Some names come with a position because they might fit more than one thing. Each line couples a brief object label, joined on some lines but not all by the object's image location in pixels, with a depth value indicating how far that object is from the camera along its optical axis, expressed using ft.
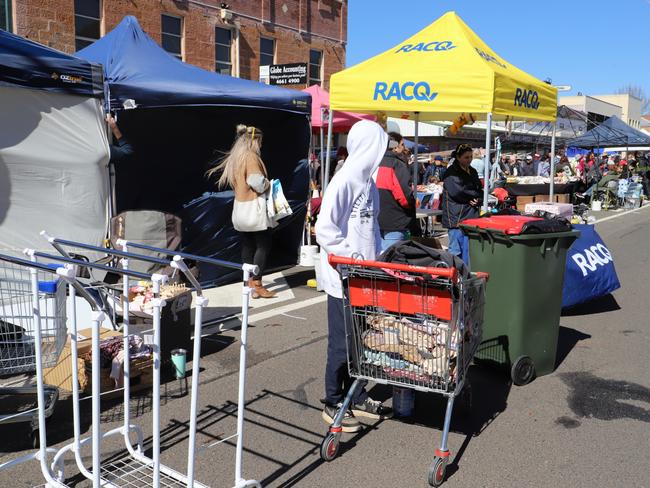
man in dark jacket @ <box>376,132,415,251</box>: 21.66
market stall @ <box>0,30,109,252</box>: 19.76
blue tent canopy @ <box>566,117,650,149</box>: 81.01
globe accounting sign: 42.80
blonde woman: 23.08
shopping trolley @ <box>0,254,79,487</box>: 10.55
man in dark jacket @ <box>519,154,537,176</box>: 80.16
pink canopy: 44.86
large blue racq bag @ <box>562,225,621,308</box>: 21.71
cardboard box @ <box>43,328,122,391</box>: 14.48
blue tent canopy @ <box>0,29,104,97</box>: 19.15
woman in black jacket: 23.59
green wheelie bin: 15.44
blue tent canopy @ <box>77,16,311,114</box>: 22.44
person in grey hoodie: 12.05
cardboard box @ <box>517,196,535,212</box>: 55.42
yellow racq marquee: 21.57
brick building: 52.44
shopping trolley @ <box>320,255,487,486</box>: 11.05
